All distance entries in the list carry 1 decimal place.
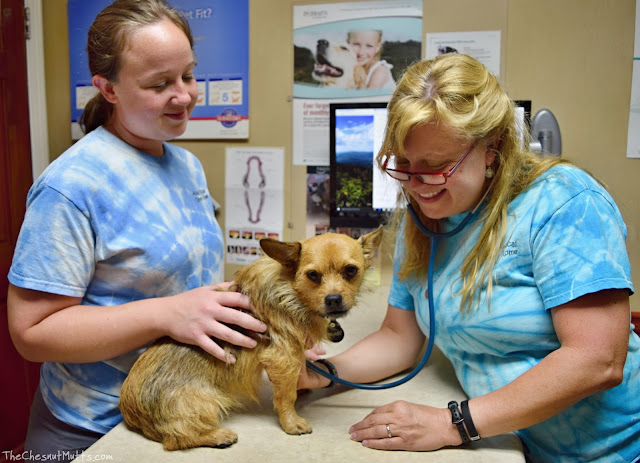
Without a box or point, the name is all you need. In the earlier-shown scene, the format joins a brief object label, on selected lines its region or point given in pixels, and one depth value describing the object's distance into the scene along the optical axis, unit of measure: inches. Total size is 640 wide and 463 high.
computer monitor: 77.9
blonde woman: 38.3
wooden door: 85.4
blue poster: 82.8
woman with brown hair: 41.1
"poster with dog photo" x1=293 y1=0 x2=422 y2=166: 76.6
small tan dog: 40.4
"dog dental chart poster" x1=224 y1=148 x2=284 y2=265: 84.1
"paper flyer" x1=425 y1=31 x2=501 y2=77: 73.8
